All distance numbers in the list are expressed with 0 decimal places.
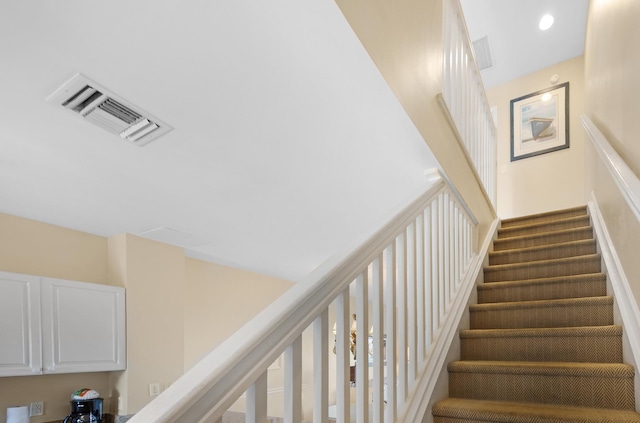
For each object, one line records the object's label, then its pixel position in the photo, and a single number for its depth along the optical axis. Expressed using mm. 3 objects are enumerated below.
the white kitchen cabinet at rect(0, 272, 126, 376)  2973
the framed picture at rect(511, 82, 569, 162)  5008
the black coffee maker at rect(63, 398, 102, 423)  3260
